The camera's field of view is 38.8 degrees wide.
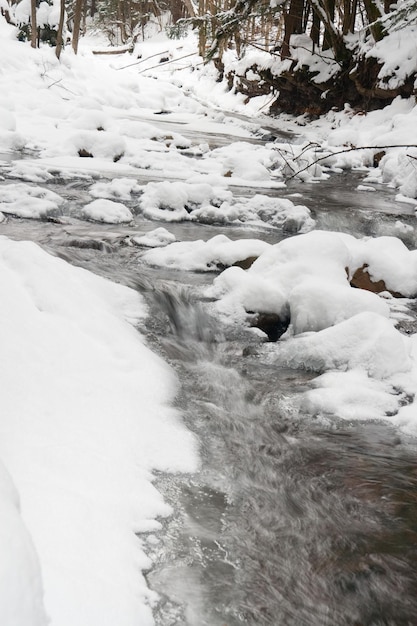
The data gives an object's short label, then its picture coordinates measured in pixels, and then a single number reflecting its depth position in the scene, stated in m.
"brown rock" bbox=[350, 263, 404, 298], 4.90
